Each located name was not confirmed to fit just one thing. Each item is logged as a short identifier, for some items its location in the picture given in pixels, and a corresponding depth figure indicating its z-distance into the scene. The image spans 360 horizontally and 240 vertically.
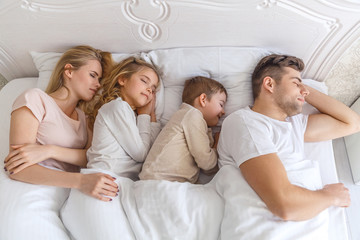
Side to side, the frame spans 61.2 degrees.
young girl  1.37
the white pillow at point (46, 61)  1.71
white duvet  1.10
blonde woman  1.30
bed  1.17
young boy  1.33
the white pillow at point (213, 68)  1.59
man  1.10
